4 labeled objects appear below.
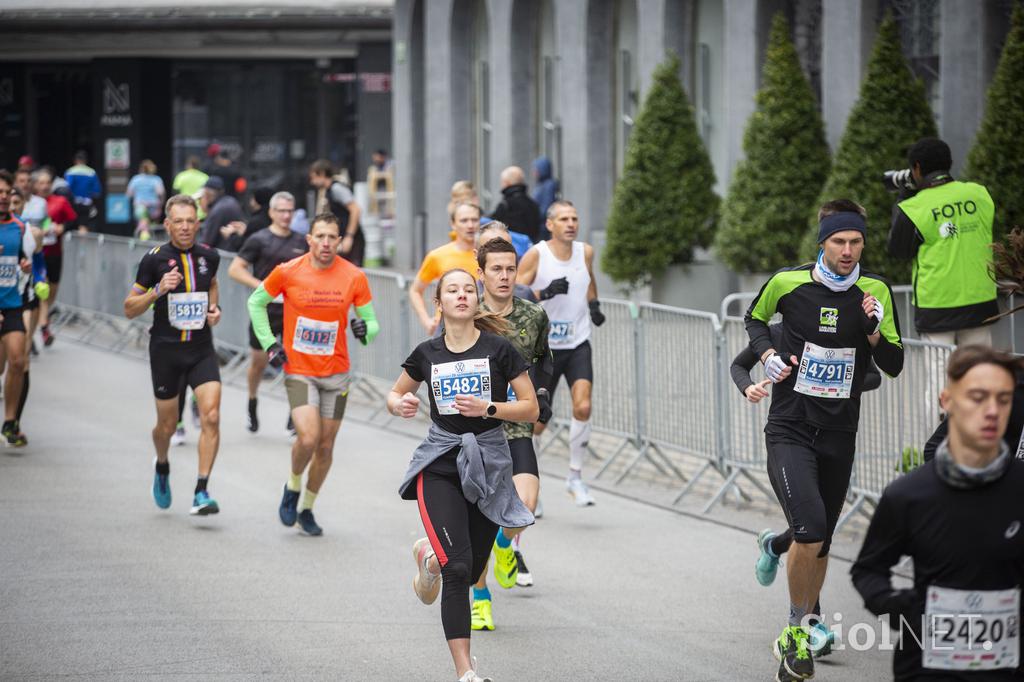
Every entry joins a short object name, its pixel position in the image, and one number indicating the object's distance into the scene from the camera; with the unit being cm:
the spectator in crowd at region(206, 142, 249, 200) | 2498
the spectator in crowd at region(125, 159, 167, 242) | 3038
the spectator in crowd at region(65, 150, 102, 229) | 2696
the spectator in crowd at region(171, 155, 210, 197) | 2620
